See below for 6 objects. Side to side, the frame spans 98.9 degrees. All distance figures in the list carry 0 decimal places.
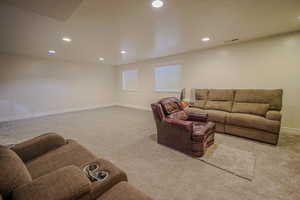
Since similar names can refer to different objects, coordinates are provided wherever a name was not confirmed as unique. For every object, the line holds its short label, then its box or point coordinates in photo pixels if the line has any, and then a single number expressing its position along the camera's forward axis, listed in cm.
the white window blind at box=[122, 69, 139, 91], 672
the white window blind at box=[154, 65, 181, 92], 509
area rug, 185
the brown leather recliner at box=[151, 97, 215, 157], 224
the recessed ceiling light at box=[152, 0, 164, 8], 176
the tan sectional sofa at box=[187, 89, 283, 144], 267
